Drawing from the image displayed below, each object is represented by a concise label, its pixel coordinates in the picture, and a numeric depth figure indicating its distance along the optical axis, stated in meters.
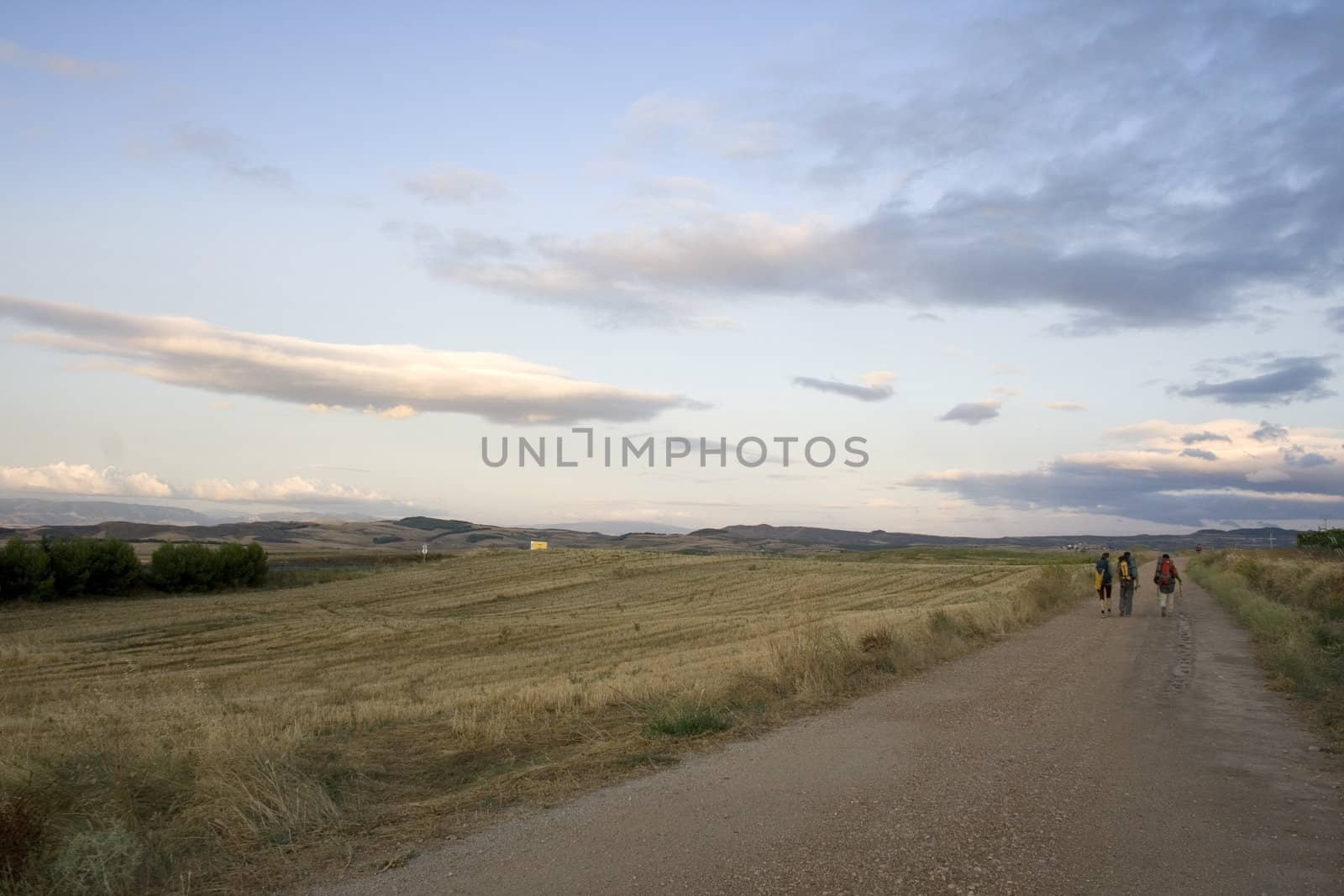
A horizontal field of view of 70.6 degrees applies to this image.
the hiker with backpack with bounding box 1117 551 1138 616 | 25.39
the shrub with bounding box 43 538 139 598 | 46.19
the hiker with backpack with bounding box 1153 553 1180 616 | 25.56
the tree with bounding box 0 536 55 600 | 43.94
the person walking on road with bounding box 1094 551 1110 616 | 26.20
